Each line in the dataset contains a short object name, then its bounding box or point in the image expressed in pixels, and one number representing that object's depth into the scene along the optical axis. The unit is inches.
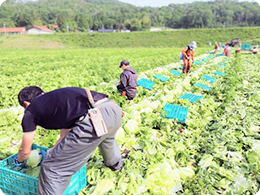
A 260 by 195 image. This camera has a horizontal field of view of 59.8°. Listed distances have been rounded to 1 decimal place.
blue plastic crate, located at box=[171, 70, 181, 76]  431.0
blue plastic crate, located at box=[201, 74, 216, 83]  369.6
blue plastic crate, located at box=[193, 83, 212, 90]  320.8
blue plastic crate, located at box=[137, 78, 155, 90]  321.6
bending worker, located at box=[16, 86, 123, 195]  100.1
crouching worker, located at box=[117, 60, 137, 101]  249.5
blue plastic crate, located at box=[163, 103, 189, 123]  211.8
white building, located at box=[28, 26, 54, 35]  3523.6
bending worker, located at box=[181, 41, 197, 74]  428.1
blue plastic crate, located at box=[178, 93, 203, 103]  263.0
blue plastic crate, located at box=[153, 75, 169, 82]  372.0
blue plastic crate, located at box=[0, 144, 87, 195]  109.9
